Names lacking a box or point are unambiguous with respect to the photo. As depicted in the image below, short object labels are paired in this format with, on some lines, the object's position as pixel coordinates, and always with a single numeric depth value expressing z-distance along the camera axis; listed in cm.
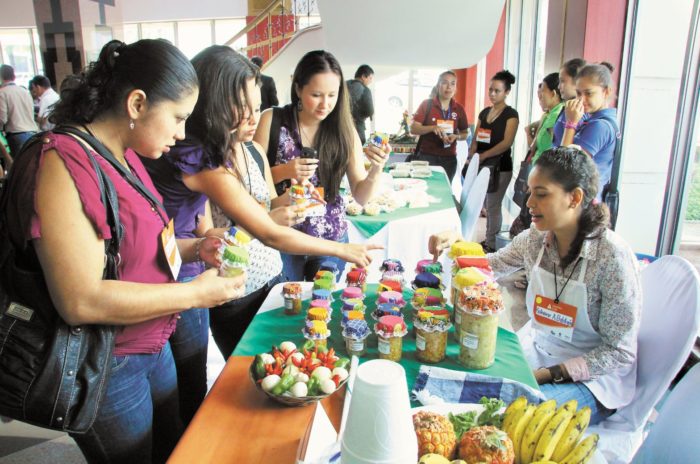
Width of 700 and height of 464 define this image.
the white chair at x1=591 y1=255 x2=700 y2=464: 149
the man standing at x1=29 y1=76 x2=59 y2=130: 655
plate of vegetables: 117
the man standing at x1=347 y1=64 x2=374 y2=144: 540
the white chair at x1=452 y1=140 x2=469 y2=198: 567
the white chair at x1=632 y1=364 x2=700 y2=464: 100
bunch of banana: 91
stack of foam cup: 71
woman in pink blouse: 97
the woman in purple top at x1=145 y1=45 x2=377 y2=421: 151
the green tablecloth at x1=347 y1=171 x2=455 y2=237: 302
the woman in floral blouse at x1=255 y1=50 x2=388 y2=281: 222
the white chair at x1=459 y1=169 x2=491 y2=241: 350
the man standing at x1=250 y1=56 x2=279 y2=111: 553
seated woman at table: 158
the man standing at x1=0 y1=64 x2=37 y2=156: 631
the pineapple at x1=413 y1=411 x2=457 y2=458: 92
